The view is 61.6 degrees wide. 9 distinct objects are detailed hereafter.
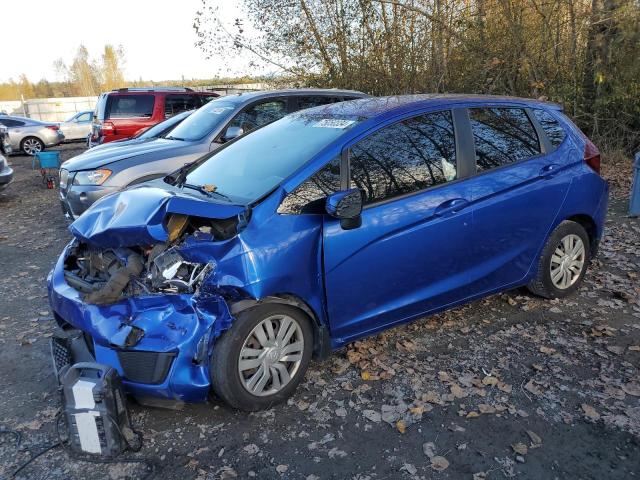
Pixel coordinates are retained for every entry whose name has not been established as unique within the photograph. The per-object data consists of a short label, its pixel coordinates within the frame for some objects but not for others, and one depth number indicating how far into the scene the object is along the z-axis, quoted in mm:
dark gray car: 6586
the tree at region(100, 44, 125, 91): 65375
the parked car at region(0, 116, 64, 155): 19016
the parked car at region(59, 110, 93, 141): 22344
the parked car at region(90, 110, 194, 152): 7582
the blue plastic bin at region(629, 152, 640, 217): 7301
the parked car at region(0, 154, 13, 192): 10117
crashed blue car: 3018
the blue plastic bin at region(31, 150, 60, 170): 11648
